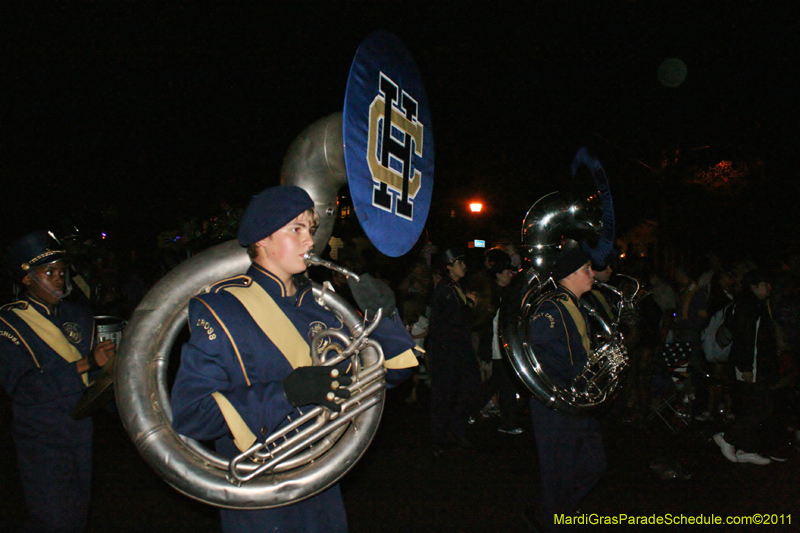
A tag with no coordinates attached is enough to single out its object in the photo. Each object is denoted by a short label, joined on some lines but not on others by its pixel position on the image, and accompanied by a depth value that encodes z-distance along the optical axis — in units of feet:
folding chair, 22.79
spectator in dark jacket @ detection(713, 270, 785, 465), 18.54
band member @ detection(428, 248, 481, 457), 19.92
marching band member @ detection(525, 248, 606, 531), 11.83
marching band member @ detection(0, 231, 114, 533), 10.20
